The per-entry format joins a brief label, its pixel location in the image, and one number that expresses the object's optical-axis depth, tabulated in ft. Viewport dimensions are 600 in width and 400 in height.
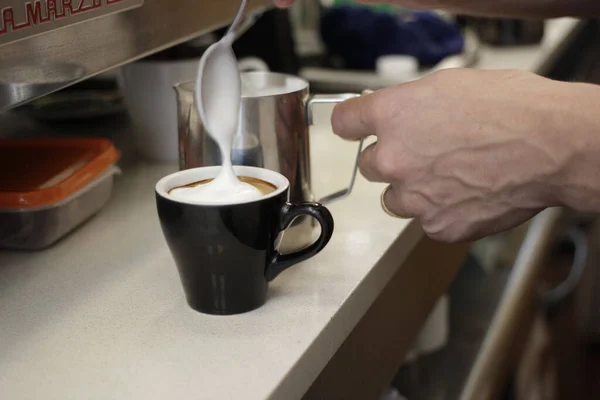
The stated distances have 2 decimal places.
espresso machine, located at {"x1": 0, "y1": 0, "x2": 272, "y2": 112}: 1.48
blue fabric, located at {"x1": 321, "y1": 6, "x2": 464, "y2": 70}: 4.29
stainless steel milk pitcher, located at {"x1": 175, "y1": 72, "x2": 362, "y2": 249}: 1.79
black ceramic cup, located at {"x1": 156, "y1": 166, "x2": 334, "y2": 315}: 1.50
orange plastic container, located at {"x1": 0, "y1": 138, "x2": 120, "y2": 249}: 1.88
